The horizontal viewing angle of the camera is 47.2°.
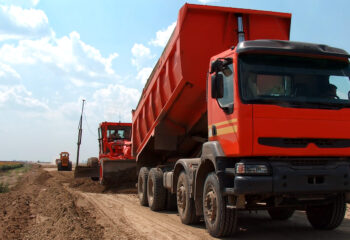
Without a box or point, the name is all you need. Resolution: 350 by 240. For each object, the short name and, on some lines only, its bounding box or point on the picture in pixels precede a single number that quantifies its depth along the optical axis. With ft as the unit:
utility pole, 112.17
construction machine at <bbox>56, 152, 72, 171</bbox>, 128.88
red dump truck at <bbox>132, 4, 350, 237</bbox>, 18.33
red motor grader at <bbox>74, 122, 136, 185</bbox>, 49.75
